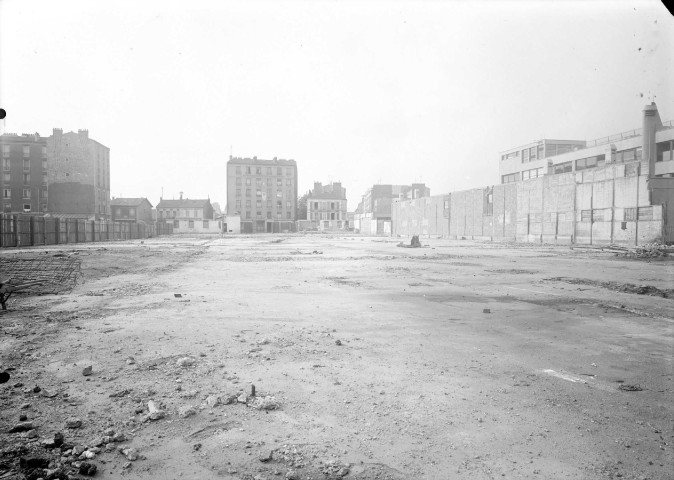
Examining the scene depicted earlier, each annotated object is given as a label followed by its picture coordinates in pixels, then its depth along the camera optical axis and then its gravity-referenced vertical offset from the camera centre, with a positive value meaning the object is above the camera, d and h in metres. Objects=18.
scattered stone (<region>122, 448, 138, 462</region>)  3.09 -1.69
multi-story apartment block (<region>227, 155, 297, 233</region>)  108.44 +7.21
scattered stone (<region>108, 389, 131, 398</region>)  4.15 -1.68
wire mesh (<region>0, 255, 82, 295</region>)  10.62 -1.66
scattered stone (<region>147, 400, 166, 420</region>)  3.68 -1.66
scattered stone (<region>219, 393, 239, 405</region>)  4.00 -1.66
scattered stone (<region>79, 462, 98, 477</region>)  2.91 -1.68
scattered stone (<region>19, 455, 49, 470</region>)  2.94 -1.66
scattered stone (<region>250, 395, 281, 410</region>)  3.89 -1.66
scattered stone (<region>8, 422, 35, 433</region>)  3.41 -1.65
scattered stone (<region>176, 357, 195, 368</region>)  5.02 -1.65
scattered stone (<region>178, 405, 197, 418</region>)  3.75 -1.67
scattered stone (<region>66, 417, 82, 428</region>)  3.51 -1.66
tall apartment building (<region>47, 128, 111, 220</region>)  72.69 +8.20
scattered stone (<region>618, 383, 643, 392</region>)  4.38 -1.69
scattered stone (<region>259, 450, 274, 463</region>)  3.04 -1.68
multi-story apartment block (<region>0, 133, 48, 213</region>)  73.44 +8.65
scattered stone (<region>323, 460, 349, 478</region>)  2.88 -1.68
